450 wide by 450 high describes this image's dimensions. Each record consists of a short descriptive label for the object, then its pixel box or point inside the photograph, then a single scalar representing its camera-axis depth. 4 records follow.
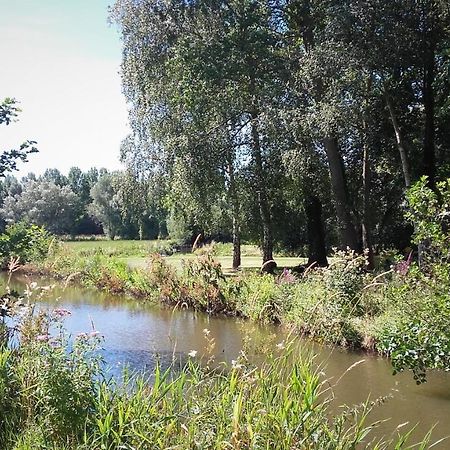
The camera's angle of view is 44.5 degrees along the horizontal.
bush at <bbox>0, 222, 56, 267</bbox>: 6.23
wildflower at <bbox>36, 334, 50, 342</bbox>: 3.94
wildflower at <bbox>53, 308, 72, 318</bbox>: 4.72
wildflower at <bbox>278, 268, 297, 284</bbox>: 10.66
